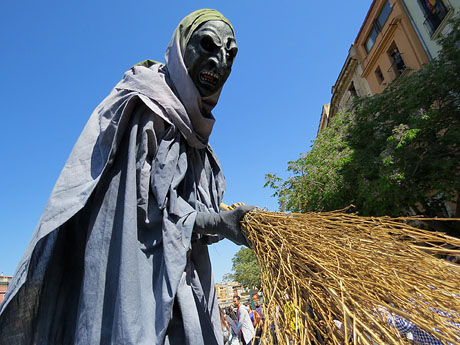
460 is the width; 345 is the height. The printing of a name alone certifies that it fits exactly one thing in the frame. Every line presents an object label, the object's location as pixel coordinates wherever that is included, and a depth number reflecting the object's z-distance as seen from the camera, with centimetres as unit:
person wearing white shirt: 669
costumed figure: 126
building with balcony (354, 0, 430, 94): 1545
